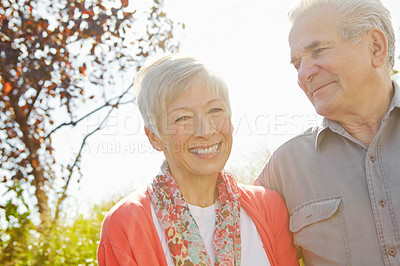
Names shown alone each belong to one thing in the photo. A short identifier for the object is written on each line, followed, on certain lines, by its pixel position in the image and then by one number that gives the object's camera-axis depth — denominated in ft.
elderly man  4.50
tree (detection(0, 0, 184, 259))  6.32
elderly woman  4.46
